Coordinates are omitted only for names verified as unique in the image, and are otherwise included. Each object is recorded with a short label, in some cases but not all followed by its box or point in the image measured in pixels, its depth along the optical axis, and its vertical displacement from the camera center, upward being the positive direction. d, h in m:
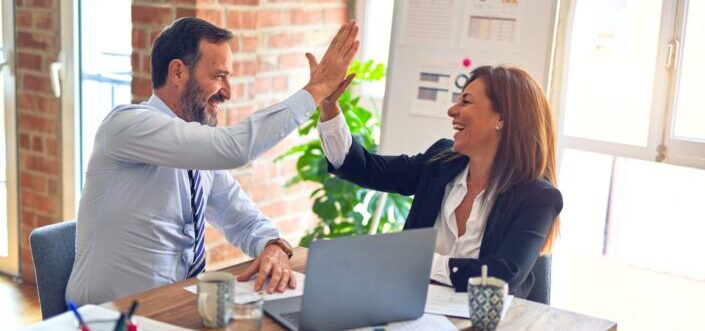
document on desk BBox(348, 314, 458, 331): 1.84 -0.62
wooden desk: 1.84 -0.62
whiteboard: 3.07 -0.13
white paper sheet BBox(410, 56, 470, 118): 3.23 -0.25
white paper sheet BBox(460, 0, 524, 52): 3.10 -0.04
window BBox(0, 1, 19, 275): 4.02 -0.71
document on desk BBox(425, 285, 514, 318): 1.95 -0.62
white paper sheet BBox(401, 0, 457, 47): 3.24 -0.05
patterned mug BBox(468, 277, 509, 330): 1.82 -0.56
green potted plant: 3.60 -0.70
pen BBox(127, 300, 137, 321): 1.52 -0.51
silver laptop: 1.73 -0.52
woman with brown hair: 2.28 -0.40
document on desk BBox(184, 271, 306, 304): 1.96 -0.61
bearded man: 2.12 -0.41
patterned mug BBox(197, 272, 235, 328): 1.78 -0.56
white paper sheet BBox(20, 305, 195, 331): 1.71 -0.61
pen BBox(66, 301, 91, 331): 1.63 -0.57
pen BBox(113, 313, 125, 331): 1.48 -0.51
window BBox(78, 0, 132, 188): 3.90 -0.29
